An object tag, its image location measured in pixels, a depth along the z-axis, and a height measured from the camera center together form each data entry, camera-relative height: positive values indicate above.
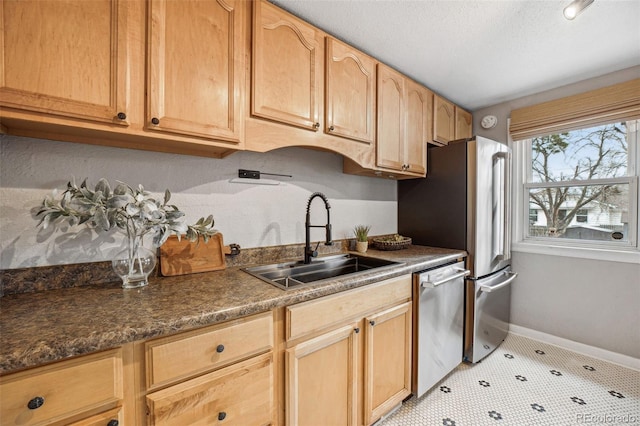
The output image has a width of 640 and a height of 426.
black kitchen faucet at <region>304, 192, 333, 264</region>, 1.67 -0.16
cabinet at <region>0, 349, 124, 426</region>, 0.63 -0.46
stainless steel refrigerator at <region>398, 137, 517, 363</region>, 2.05 -0.06
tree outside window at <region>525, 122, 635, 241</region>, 2.18 +0.25
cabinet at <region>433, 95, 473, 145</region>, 2.38 +0.86
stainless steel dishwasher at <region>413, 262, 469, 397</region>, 1.67 -0.73
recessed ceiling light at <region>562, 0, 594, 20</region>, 1.30 +0.99
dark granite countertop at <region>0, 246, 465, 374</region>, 0.68 -0.32
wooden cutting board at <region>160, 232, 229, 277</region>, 1.32 -0.23
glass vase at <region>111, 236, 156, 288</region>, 1.13 -0.23
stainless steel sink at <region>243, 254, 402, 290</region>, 1.54 -0.36
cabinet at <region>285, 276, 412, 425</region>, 1.14 -0.69
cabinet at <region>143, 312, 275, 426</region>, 0.82 -0.55
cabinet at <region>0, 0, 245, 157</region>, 0.86 +0.51
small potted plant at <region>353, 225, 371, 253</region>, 2.05 -0.22
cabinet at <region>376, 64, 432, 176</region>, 1.91 +0.68
